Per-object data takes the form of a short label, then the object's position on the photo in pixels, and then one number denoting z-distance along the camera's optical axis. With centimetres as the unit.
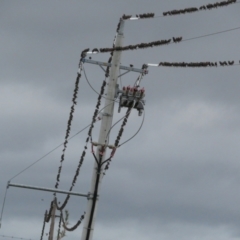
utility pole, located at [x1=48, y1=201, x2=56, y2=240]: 8488
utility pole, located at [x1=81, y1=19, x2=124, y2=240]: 4509
